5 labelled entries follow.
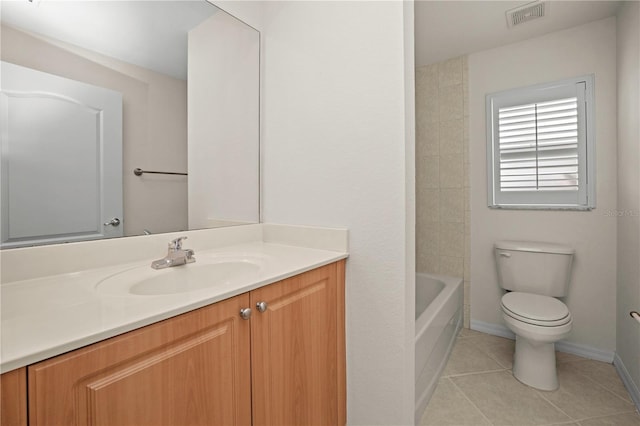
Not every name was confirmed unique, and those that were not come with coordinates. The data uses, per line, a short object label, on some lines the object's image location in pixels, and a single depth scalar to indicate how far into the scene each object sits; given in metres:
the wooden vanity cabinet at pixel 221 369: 0.55
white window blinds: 1.96
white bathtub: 1.49
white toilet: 1.62
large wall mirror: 0.90
